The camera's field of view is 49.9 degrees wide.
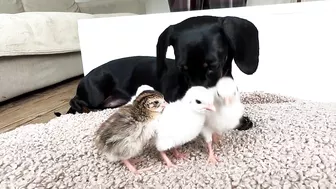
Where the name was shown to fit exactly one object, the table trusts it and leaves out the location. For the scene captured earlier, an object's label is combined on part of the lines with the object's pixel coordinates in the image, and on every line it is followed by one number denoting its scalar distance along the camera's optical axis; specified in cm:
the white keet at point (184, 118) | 56
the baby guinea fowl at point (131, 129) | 57
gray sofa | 138
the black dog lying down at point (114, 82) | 84
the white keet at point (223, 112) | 60
